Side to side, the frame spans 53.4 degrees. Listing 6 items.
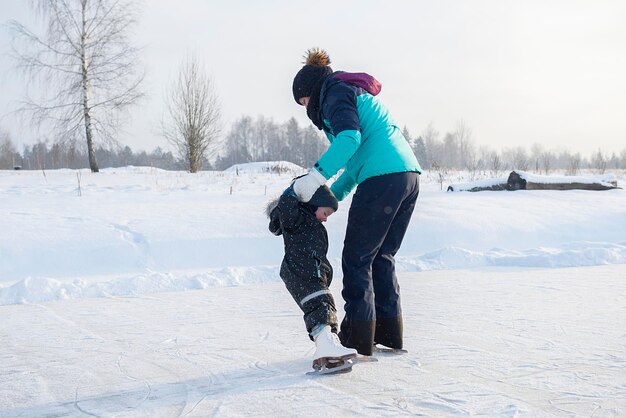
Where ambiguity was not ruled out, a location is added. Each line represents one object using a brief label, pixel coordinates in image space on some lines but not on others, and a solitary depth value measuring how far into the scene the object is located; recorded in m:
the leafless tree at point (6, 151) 49.33
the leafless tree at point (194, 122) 22.92
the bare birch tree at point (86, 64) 17.33
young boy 2.55
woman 2.70
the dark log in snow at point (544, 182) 11.80
